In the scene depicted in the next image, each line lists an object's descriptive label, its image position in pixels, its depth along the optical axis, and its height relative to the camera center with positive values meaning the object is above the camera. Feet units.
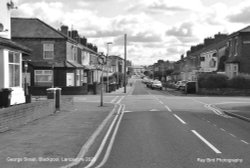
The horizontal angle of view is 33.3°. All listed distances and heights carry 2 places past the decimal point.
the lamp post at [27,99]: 76.38 -4.05
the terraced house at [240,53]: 169.68 +9.72
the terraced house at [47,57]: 164.76 +7.94
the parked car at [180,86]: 211.12 -4.61
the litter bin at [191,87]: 184.65 -4.47
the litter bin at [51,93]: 73.46 -2.86
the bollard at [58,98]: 73.61 -3.77
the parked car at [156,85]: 260.46 -5.14
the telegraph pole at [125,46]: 208.56 +15.18
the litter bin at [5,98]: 62.34 -3.17
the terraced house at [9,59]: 65.98 +2.90
